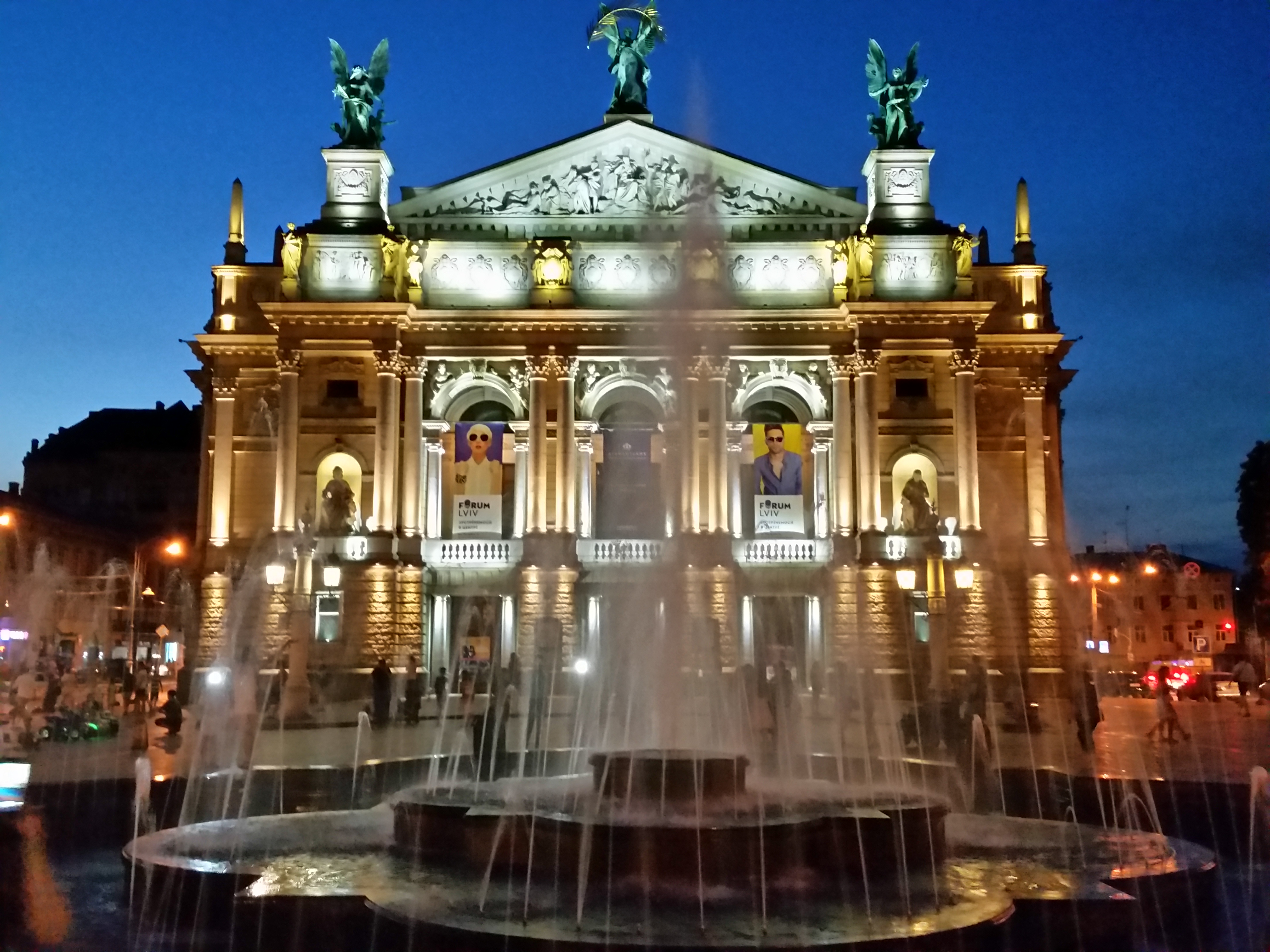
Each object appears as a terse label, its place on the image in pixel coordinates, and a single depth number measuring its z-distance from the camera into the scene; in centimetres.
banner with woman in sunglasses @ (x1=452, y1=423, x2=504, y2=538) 4822
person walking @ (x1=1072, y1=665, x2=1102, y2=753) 2781
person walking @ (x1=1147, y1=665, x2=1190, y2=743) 2906
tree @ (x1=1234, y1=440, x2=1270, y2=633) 6419
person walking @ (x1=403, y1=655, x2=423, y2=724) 3494
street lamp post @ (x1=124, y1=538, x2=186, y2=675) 4991
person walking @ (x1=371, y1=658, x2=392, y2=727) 3428
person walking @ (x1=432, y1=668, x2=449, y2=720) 4322
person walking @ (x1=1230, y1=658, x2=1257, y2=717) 4038
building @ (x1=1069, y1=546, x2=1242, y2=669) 10081
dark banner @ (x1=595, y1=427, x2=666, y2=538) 5091
